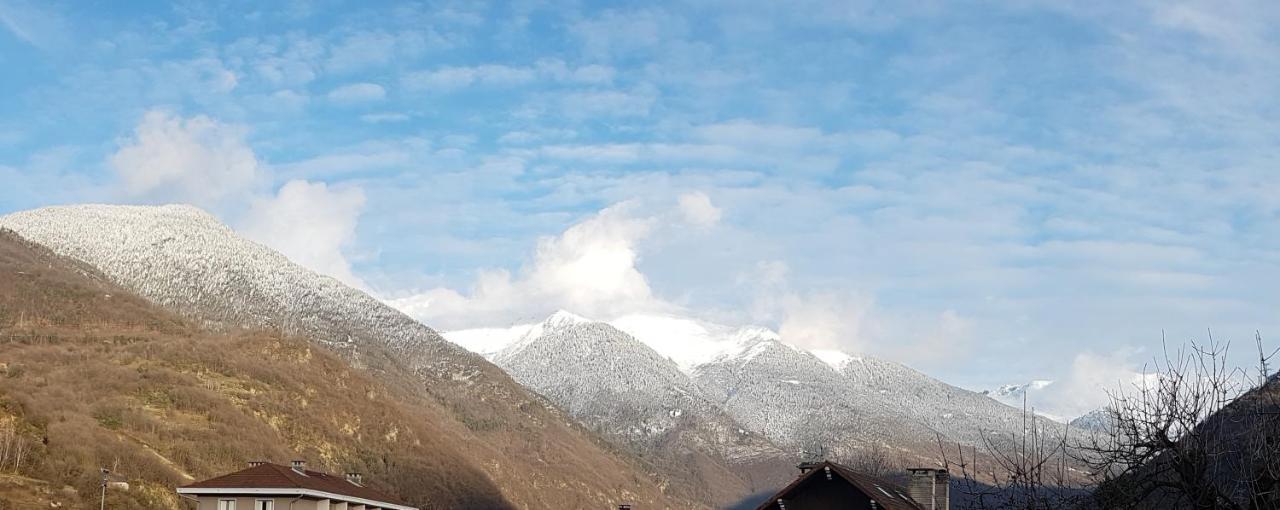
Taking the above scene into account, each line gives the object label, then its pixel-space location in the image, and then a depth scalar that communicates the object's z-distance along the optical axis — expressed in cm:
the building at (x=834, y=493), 4186
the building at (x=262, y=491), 5291
